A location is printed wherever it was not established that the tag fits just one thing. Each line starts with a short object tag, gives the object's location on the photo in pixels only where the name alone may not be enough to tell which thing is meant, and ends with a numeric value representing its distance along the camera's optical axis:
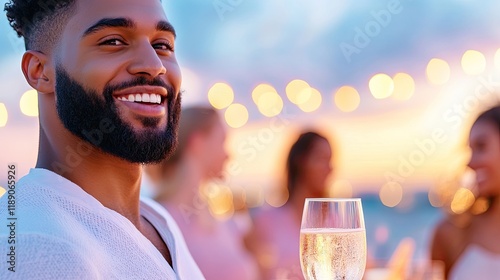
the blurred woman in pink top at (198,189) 3.37
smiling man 1.33
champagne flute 1.41
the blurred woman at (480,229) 3.62
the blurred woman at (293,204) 3.97
